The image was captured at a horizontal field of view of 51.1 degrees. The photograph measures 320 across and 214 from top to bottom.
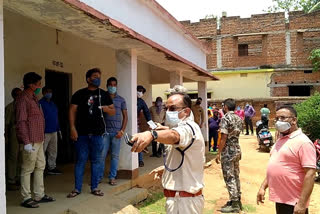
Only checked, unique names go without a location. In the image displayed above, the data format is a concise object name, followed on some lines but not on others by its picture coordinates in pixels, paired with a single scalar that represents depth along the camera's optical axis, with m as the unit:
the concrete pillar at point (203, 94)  12.59
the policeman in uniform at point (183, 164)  2.79
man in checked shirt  4.21
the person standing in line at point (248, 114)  17.67
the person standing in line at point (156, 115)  9.12
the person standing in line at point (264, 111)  14.44
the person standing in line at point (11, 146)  5.48
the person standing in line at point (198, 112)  10.91
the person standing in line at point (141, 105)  7.43
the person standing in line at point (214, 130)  12.29
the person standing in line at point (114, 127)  5.64
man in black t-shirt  4.93
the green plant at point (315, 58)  21.95
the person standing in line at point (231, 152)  5.76
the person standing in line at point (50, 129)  6.13
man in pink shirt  3.17
